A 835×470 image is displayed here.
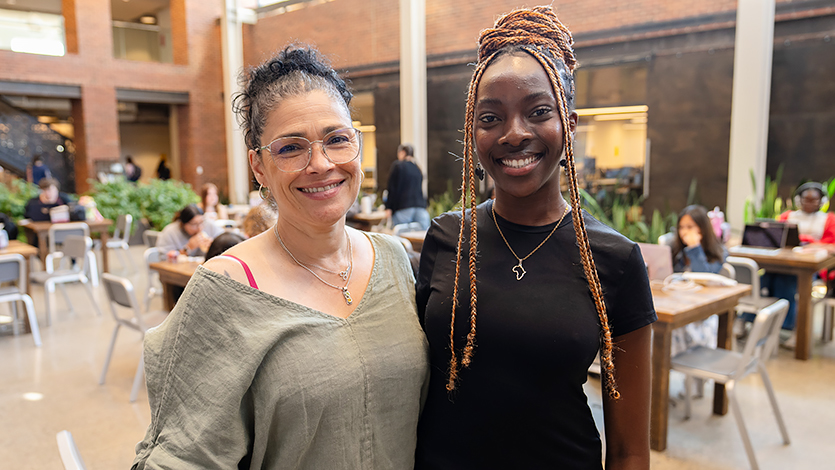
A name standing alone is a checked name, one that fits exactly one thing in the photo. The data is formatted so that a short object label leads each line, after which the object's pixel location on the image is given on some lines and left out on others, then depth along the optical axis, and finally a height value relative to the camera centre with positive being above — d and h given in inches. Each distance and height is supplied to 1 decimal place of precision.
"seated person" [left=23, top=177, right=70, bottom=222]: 290.7 -16.2
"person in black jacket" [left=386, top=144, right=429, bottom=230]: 301.4 -13.9
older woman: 43.0 -13.0
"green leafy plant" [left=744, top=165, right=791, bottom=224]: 242.8 -16.4
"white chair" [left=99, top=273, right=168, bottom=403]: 150.3 -38.8
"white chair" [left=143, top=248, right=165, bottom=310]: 200.4 -30.4
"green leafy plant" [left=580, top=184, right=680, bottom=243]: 220.5 -23.3
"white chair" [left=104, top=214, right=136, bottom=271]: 312.3 -34.8
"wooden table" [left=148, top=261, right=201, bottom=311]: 158.2 -29.4
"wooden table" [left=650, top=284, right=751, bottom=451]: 115.3 -30.9
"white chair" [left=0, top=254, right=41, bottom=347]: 189.6 -37.0
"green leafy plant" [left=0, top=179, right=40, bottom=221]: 370.0 -17.2
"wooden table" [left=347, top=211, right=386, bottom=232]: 313.3 -27.7
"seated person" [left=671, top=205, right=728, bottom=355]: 160.9 -22.3
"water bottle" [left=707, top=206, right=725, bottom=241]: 193.5 -18.1
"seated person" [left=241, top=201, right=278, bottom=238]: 132.4 -12.0
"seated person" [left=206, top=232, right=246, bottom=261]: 121.0 -15.6
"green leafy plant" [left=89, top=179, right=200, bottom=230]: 407.2 -21.7
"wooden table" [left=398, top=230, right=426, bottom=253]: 231.0 -28.4
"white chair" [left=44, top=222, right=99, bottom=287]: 266.5 -29.7
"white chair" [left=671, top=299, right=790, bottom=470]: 114.5 -42.1
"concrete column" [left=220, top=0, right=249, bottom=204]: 541.3 +77.8
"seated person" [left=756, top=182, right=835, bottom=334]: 194.2 -21.1
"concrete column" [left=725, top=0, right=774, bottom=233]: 267.3 +31.8
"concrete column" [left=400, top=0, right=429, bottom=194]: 402.3 +65.2
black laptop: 193.2 -23.0
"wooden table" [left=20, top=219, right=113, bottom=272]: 275.0 -30.0
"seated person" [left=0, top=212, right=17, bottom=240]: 291.6 -28.2
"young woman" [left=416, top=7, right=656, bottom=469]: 42.8 -10.2
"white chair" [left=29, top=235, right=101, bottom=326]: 221.9 -40.6
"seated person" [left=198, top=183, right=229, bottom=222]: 295.9 -15.5
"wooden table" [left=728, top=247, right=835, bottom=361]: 172.9 -31.6
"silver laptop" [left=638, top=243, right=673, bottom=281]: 131.3 -21.2
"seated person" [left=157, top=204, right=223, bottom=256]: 201.5 -21.6
